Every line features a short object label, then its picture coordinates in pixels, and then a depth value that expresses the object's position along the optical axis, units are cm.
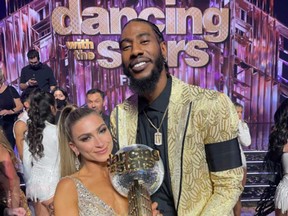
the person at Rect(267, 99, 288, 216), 286
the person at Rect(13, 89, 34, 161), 344
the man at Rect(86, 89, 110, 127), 396
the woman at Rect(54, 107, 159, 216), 142
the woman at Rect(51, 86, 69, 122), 436
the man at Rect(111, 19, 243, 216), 133
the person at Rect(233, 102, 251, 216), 391
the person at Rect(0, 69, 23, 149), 476
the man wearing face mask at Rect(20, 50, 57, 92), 518
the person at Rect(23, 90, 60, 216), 313
